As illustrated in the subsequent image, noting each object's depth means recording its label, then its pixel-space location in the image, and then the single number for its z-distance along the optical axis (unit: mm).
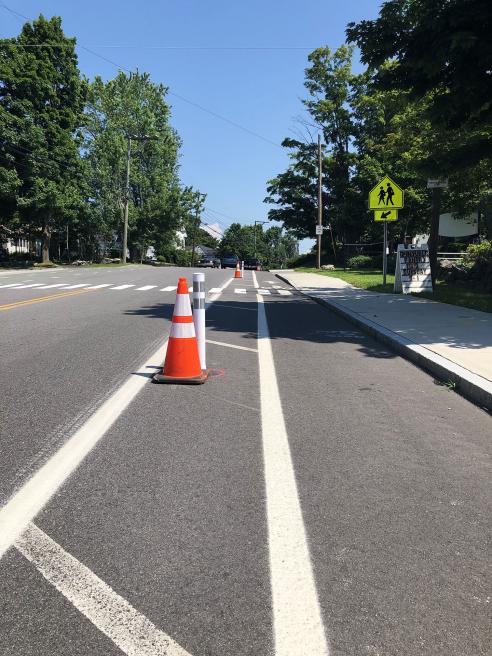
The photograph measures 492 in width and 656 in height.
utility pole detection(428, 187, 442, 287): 17922
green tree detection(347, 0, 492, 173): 8398
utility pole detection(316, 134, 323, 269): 38612
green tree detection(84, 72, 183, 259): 52781
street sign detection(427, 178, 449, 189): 15031
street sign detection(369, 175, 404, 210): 16406
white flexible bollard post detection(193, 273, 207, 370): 6645
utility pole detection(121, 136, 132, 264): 48438
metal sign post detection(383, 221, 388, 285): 17250
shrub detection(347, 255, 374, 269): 38444
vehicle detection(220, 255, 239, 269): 62406
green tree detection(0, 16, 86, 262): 40000
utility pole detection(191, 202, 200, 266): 63225
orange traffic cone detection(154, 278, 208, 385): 6105
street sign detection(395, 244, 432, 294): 16938
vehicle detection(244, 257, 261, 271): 61500
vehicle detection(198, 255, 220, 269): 65312
